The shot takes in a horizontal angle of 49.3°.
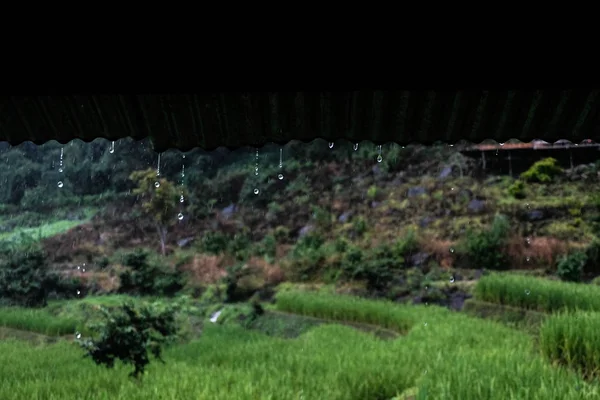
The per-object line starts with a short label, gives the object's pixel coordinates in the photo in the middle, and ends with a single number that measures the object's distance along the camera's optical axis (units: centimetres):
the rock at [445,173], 1625
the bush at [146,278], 1530
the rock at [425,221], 1489
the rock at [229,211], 1783
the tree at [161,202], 1730
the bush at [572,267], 1226
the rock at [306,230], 1603
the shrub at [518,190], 1454
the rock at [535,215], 1375
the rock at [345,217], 1608
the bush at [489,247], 1311
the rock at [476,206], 1462
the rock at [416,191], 1598
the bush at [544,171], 1470
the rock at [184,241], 1695
